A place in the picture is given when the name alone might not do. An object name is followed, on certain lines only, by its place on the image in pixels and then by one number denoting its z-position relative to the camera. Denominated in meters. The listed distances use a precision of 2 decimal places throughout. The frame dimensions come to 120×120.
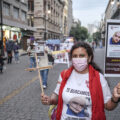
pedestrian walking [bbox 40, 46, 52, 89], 7.38
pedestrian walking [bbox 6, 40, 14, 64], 15.80
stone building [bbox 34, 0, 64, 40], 47.66
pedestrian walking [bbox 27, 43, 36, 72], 11.76
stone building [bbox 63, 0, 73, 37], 86.86
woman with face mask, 2.07
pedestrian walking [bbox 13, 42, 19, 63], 16.38
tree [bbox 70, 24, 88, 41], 93.97
